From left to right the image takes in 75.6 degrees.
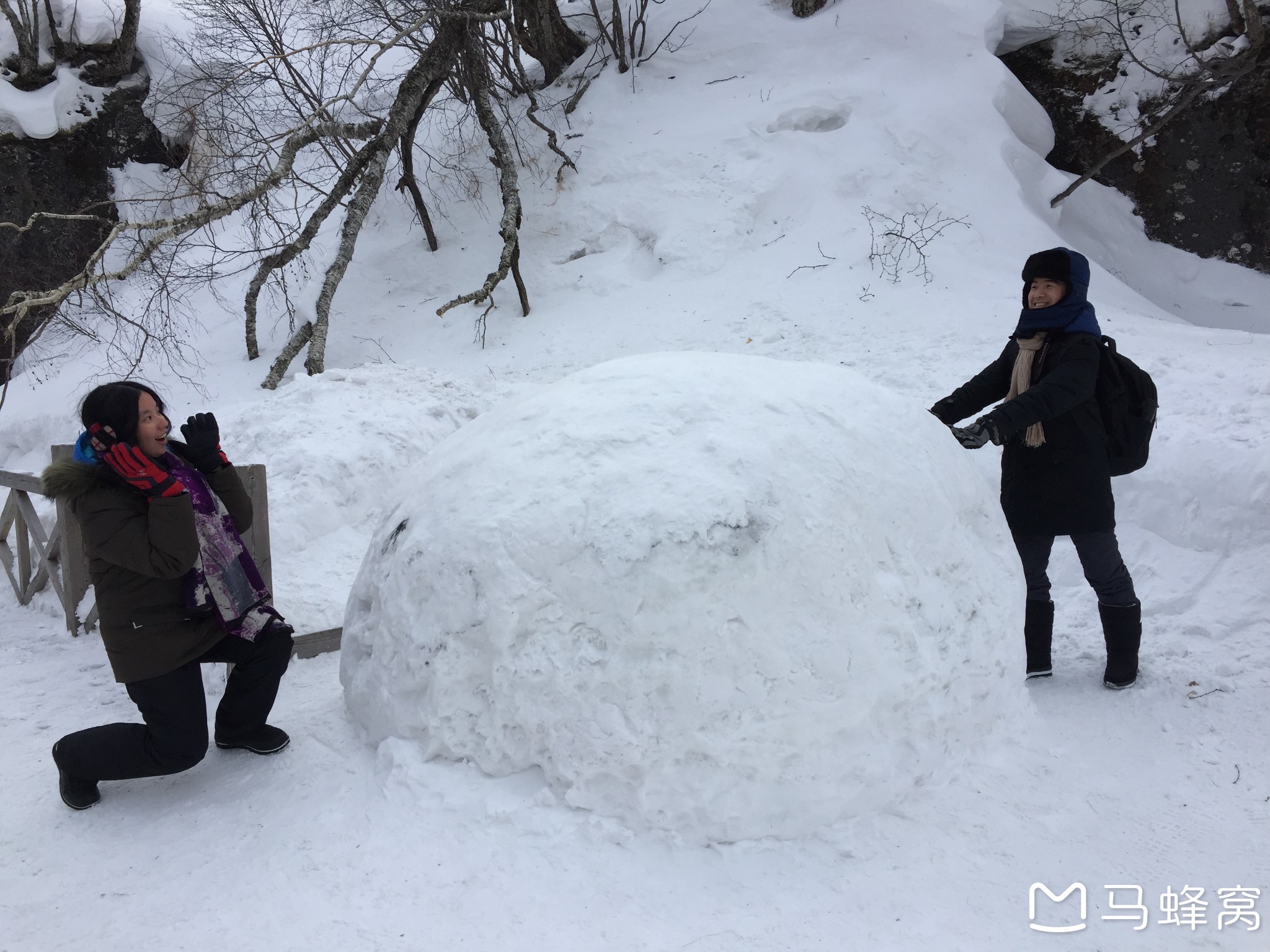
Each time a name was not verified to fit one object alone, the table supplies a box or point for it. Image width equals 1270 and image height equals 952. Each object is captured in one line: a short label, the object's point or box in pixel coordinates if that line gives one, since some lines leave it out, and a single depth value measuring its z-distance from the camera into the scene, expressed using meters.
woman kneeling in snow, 2.35
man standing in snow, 2.91
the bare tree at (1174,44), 7.33
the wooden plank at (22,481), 4.27
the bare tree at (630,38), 9.73
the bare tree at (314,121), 6.88
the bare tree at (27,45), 10.64
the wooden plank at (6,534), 4.51
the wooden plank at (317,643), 3.65
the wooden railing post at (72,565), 3.87
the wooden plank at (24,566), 4.49
